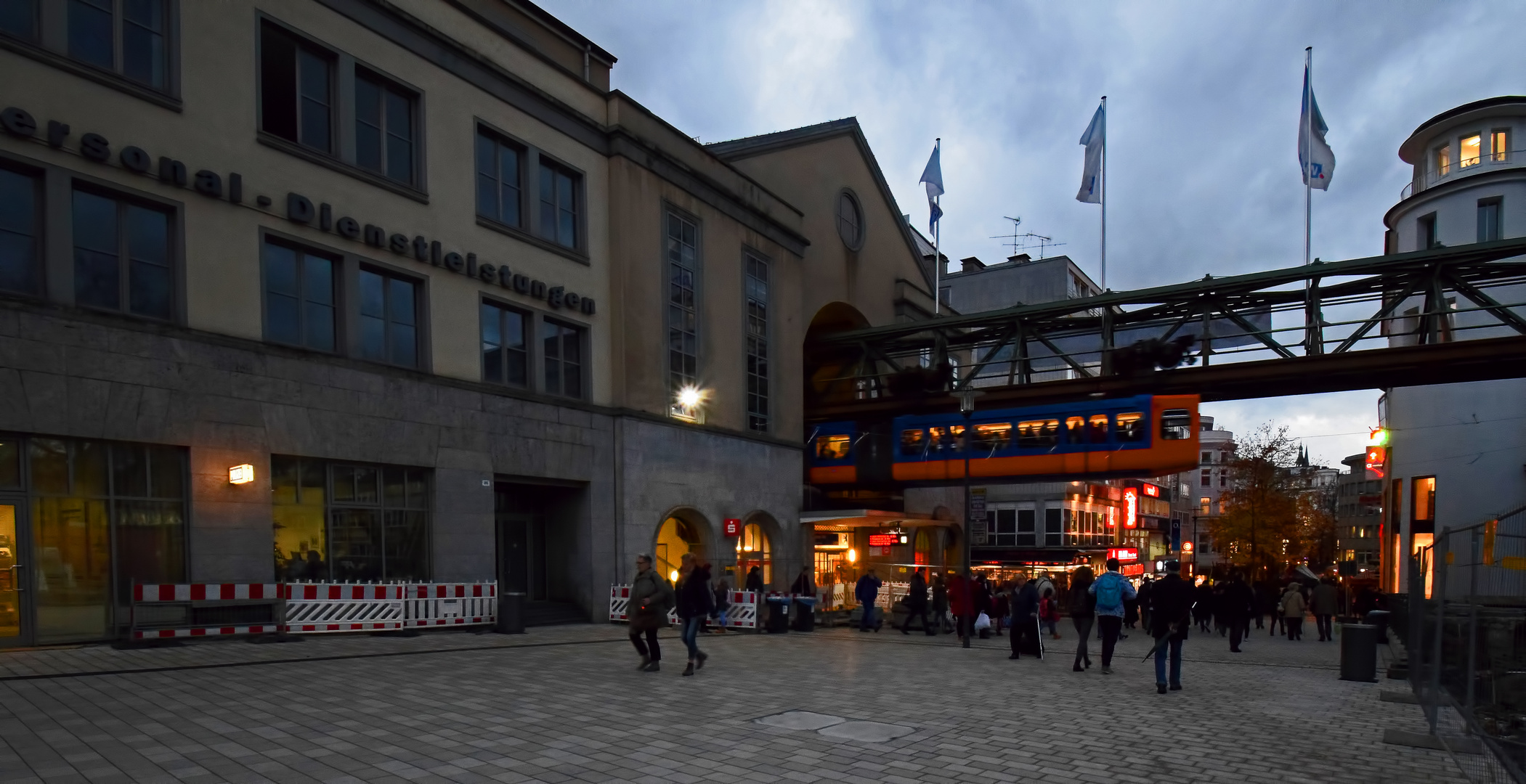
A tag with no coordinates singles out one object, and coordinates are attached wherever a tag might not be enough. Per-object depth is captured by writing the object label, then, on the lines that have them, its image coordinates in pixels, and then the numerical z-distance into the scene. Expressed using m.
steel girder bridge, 24.81
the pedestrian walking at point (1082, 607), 15.29
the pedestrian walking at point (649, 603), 13.28
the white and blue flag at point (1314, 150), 31.87
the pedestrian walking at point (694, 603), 13.65
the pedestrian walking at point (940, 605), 24.94
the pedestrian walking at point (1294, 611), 25.45
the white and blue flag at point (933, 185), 38.53
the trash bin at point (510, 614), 19.27
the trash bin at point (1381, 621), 17.73
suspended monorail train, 26.44
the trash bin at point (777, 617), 23.27
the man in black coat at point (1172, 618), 12.55
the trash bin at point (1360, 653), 14.55
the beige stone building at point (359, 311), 14.02
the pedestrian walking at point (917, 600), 24.34
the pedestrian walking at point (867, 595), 24.66
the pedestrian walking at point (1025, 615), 17.14
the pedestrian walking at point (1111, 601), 14.57
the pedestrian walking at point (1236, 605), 20.62
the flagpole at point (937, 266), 38.63
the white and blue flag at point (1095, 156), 36.06
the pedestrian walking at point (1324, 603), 24.86
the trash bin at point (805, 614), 24.27
